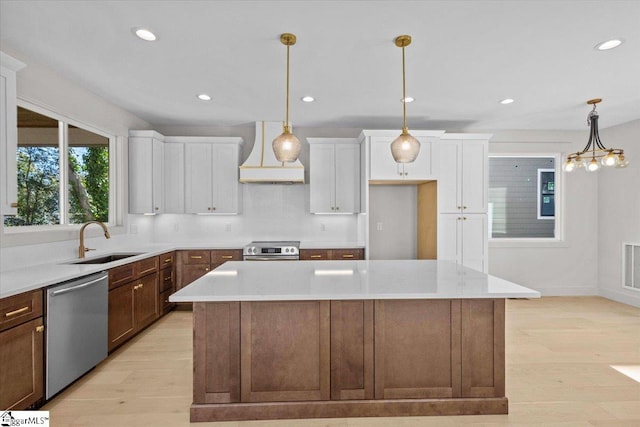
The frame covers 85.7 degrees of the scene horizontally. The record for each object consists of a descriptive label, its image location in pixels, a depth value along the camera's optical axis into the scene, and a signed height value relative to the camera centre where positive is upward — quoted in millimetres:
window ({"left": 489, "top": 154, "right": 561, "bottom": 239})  5430 +199
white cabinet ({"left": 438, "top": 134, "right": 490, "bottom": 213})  4594 +527
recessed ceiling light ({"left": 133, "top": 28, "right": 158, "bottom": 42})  2385 +1255
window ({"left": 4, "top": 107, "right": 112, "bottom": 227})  2934 +385
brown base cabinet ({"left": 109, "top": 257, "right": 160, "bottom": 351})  3068 -865
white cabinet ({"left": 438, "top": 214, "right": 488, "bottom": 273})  4574 -356
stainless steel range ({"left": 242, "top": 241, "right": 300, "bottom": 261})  4379 -519
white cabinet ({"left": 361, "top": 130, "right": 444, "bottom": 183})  4414 +671
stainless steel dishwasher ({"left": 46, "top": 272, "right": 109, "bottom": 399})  2272 -847
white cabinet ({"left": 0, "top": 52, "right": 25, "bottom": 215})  2176 +494
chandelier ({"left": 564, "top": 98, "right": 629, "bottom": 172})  3826 +638
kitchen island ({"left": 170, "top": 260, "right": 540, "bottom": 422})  2084 -880
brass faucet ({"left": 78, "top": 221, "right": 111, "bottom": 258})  3240 -323
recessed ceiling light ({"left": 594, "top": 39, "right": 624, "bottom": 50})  2521 +1256
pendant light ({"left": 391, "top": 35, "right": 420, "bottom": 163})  2332 +436
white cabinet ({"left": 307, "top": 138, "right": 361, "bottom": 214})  4762 +501
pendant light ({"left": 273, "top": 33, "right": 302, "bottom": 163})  2277 +435
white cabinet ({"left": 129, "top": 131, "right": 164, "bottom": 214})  4414 +524
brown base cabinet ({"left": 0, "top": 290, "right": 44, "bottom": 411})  1933 -826
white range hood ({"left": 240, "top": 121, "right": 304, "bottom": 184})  4473 +607
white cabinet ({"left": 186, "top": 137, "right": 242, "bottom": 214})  4730 +521
